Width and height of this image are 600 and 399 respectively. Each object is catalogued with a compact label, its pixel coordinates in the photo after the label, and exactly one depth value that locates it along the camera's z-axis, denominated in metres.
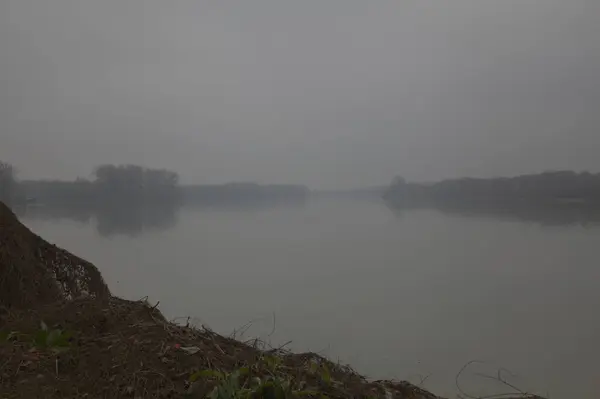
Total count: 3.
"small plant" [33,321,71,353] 2.38
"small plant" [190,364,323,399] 1.81
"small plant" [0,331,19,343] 2.48
